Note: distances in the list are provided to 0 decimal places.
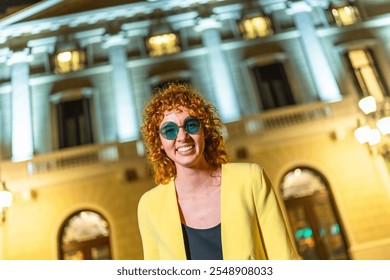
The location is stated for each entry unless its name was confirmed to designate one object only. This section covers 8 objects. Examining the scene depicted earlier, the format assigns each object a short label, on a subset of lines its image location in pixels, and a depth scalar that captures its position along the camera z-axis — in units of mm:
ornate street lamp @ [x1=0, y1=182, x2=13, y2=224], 4293
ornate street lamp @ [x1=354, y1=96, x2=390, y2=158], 4160
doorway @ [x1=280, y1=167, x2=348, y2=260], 5504
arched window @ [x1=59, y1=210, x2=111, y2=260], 5516
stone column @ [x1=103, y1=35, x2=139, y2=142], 5902
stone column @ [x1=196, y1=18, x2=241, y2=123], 6055
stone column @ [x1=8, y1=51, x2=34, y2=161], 5660
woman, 1207
